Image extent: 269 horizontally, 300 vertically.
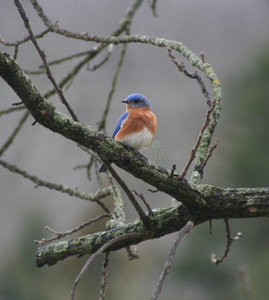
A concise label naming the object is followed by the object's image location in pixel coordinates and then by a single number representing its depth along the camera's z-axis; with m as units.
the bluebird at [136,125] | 6.60
